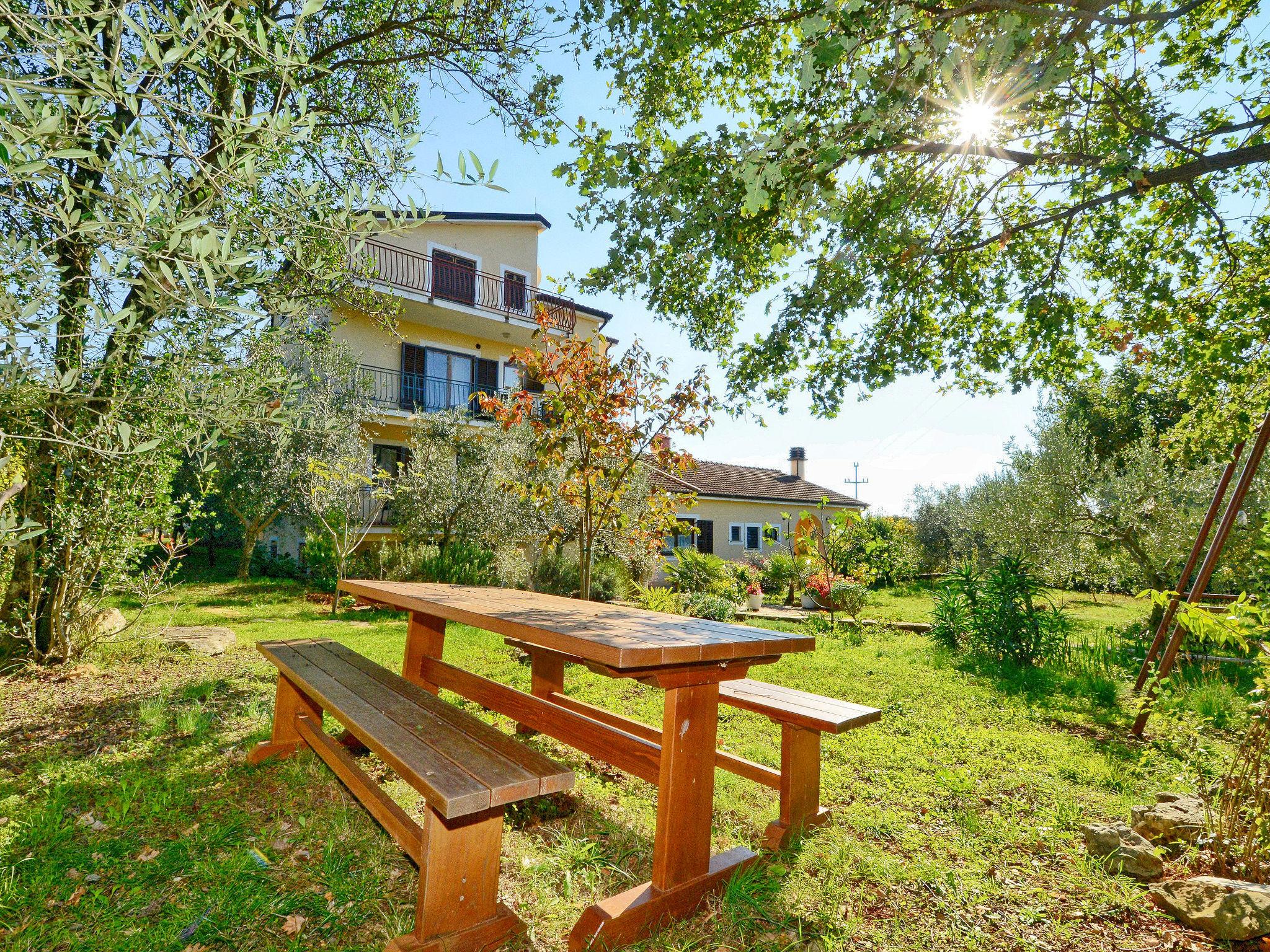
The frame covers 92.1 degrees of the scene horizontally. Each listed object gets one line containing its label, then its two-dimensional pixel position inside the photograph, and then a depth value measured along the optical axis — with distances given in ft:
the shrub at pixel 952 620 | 26.86
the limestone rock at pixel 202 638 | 20.99
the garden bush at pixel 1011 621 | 23.85
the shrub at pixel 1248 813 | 8.21
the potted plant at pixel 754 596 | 42.27
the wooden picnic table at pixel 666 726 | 7.13
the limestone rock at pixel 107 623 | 18.86
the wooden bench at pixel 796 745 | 9.62
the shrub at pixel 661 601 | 35.88
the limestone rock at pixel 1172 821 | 9.57
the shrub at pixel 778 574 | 51.93
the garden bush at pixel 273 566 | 48.44
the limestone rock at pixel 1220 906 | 7.23
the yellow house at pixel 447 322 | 53.98
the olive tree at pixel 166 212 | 7.26
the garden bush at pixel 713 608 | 30.55
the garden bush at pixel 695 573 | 45.78
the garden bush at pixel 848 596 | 36.19
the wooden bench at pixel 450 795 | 6.48
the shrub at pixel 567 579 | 39.65
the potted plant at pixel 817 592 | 37.47
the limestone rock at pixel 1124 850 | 8.95
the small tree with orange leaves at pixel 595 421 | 20.30
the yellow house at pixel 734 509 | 75.46
